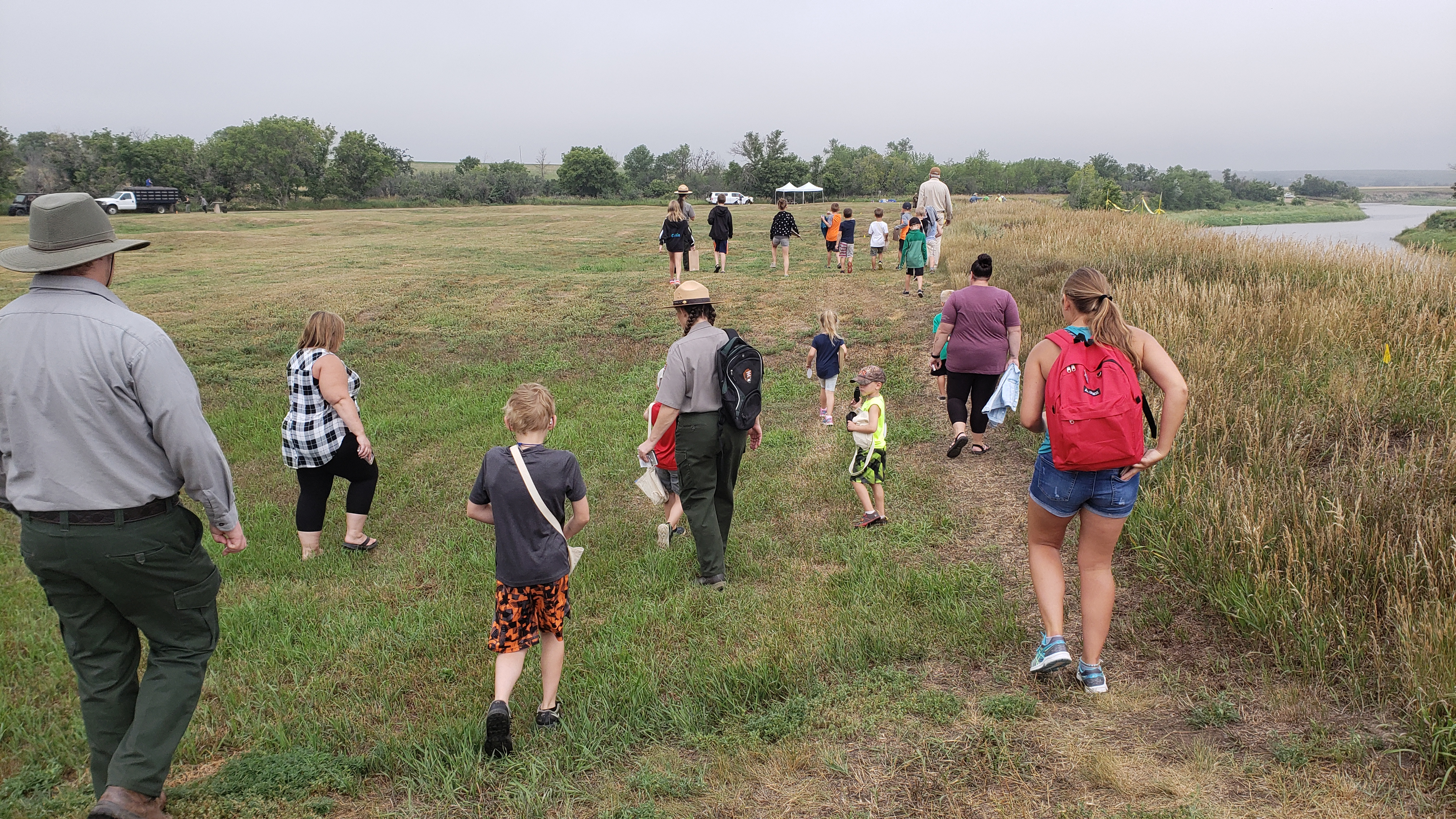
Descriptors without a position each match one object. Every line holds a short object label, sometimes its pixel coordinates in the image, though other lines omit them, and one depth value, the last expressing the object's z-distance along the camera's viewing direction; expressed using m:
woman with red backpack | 3.41
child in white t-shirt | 18.31
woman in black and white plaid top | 5.59
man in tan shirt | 16.17
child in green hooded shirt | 14.98
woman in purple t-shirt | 7.28
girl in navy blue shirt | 8.69
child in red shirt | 5.80
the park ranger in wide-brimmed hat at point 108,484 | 2.85
